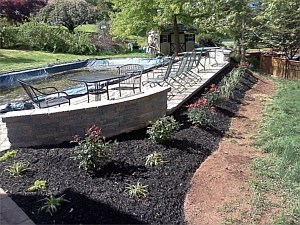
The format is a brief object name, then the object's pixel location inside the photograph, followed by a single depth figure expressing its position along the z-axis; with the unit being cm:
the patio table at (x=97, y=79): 608
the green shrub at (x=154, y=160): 407
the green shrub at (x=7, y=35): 1914
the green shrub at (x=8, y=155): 409
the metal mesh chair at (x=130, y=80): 806
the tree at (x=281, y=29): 921
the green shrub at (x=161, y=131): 460
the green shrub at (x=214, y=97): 667
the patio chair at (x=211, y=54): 1340
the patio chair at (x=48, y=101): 540
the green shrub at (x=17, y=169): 368
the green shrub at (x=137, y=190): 339
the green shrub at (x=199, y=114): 550
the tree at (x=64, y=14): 2522
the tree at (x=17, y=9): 2367
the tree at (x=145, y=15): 1409
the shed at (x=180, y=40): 2086
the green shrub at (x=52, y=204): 301
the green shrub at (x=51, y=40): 1967
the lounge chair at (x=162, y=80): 714
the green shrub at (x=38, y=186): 339
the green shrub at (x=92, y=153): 371
